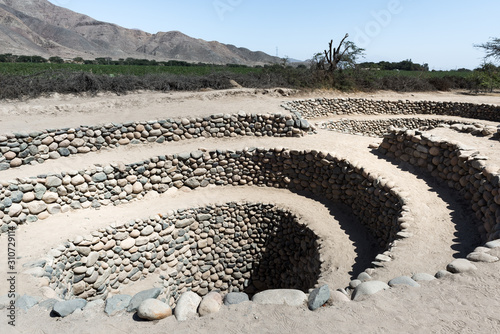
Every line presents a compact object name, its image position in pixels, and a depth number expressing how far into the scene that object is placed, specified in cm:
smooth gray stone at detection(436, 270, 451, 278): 415
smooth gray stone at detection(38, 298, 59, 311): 409
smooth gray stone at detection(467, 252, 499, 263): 434
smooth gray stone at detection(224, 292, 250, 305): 386
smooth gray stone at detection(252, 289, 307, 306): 377
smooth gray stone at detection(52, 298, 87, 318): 386
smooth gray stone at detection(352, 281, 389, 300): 386
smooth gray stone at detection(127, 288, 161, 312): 386
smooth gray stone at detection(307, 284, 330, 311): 366
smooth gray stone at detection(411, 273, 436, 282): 412
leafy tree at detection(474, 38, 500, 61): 3294
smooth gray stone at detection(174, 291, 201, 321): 368
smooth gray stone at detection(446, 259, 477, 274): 419
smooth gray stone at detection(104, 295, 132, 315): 386
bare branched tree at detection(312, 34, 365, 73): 2602
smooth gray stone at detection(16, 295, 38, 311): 411
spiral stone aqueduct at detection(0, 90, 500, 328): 688
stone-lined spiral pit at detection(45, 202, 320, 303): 757
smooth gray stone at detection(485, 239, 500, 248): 470
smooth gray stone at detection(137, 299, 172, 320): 365
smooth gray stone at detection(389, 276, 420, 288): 400
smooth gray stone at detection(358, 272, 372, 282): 481
